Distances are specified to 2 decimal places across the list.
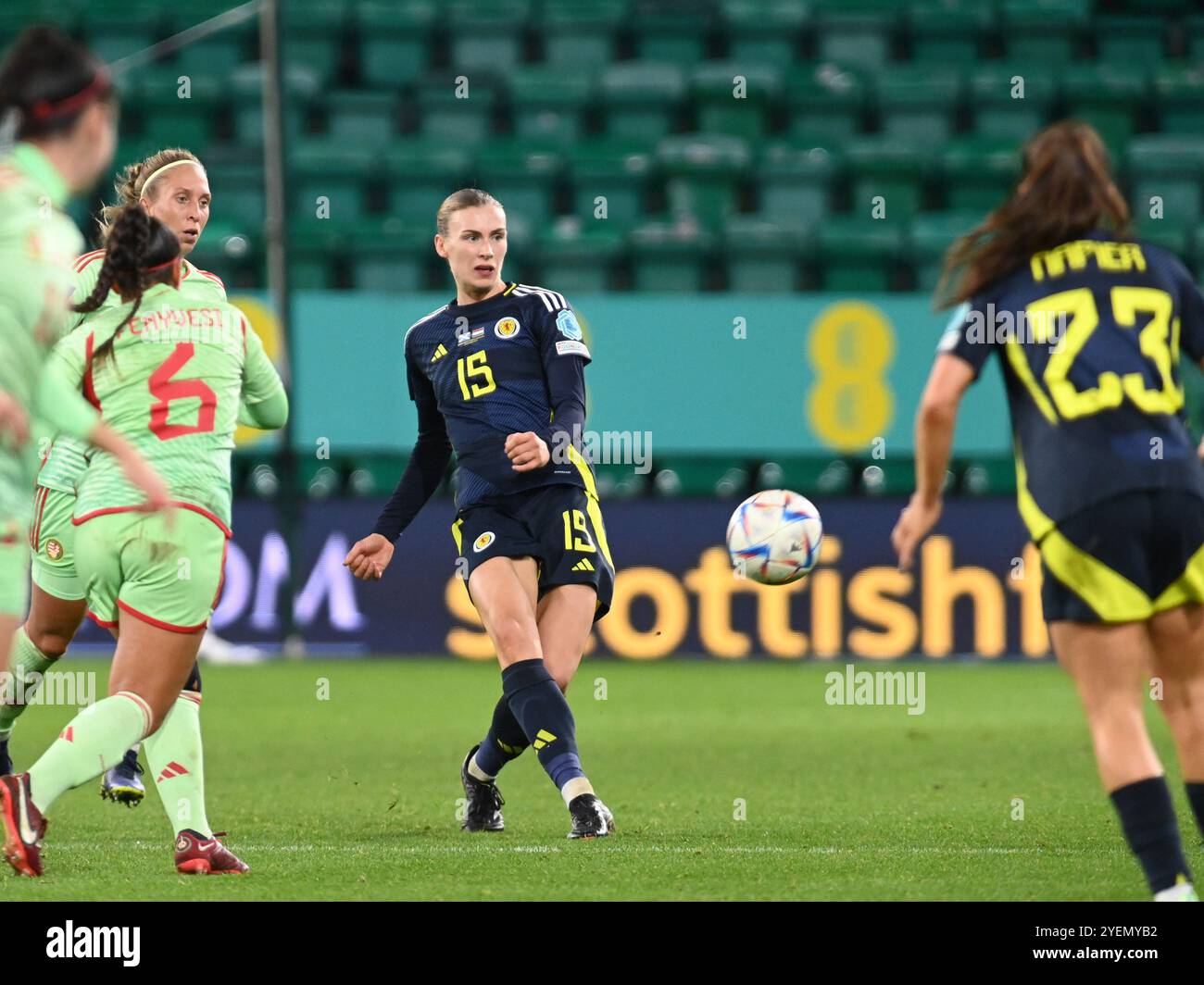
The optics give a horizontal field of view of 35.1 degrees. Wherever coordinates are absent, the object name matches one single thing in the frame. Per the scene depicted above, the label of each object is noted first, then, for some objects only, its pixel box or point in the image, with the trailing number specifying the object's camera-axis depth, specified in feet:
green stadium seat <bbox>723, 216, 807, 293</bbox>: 52.34
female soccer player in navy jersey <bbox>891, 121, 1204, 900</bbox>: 14.83
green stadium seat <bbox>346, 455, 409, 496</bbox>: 50.78
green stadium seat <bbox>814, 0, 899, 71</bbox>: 61.67
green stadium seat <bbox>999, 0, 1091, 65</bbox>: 61.72
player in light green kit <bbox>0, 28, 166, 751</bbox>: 14.39
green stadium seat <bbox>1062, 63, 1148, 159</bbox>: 58.54
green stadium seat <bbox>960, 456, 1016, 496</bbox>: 50.01
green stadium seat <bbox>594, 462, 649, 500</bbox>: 50.17
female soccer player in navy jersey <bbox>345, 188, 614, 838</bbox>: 22.17
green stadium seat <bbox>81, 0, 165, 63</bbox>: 61.41
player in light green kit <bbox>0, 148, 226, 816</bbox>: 20.13
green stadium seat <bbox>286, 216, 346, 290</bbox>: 53.72
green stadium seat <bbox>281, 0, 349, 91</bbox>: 62.44
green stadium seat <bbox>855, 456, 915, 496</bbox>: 50.47
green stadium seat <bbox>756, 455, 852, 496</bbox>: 49.67
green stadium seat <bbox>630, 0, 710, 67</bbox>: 62.39
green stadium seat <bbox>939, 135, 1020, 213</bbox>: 55.88
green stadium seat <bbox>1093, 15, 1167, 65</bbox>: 62.08
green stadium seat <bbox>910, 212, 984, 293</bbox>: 52.11
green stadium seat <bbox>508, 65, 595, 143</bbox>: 59.31
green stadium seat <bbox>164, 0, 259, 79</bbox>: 62.39
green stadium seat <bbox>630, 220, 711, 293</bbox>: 52.54
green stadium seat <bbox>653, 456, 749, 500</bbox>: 50.39
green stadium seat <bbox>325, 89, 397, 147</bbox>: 59.52
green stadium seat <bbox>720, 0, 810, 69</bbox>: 62.08
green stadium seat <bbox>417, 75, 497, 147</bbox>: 59.36
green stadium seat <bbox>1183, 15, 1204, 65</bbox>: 61.93
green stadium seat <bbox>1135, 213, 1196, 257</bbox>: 52.11
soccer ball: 22.03
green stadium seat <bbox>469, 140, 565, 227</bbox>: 55.67
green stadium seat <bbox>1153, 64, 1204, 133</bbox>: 58.59
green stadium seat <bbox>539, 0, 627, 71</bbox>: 62.13
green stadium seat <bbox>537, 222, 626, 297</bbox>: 52.37
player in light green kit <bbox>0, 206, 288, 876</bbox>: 17.43
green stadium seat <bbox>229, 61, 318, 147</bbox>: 59.26
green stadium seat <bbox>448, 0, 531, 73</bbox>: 61.93
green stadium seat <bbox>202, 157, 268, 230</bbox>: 55.93
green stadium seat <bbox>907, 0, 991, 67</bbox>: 61.93
